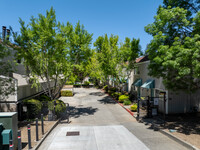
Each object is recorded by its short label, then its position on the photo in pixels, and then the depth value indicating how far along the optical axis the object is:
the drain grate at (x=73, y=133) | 9.57
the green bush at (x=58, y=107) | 12.67
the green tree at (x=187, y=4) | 10.73
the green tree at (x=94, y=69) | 27.45
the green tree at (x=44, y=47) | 11.89
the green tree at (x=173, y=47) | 8.23
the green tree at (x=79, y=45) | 13.98
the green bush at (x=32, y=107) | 12.60
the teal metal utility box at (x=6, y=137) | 6.43
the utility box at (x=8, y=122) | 6.83
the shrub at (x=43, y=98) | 16.39
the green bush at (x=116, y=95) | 23.05
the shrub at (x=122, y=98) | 20.27
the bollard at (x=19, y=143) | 6.34
